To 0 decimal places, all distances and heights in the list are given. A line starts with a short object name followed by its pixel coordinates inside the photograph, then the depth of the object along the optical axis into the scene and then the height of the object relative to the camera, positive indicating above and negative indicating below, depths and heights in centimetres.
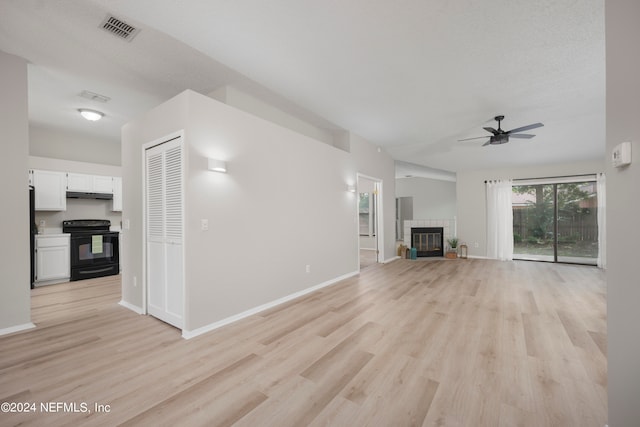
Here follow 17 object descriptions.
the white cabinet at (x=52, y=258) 464 -75
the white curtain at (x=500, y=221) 753 -24
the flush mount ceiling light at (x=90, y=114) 408 +163
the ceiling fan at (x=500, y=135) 427 +128
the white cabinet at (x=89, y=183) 527 +72
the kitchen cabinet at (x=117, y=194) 589 +52
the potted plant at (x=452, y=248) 783 -109
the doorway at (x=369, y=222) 678 -26
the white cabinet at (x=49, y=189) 484 +54
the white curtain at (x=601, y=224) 629 -30
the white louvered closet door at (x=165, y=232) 281 -18
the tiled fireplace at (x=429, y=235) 805 -65
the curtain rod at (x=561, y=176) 667 +96
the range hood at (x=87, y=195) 530 +46
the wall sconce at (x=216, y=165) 282 +55
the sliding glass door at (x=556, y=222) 677 -26
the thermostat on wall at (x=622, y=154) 115 +26
